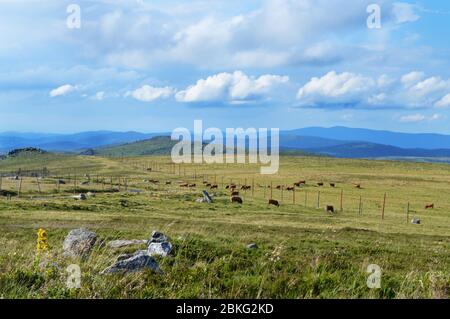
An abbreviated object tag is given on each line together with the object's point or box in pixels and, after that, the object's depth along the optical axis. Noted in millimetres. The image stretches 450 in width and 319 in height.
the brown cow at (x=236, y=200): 59906
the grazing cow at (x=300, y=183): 95450
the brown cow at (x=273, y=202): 58856
